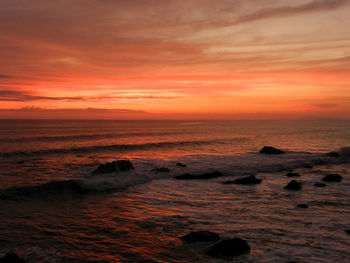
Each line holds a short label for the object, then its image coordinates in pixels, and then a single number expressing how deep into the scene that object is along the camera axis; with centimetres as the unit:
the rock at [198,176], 2309
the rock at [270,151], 3976
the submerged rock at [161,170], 2556
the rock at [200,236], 971
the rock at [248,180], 2034
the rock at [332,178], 2094
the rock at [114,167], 2372
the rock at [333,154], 3671
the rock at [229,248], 862
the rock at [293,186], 1818
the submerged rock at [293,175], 2372
